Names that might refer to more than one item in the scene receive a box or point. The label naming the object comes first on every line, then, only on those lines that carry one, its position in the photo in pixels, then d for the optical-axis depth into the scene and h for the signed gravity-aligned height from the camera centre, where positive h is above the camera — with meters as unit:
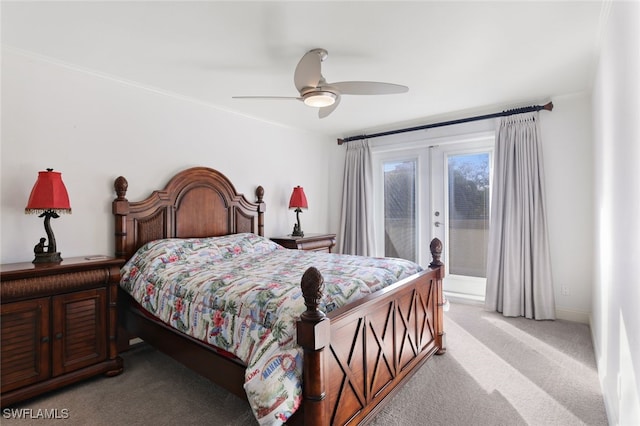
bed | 1.46 -0.68
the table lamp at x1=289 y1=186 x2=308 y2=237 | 4.36 +0.17
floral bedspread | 1.43 -0.48
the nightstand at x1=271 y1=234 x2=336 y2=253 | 3.99 -0.35
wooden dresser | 2.00 -0.73
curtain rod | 3.54 +1.17
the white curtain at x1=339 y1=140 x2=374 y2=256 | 4.88 +0.17
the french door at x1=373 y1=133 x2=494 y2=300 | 4.15 +0.12
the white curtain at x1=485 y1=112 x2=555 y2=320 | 3.49 -0.18
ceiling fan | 2.23 +0.95
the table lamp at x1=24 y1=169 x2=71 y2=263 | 2.24 +0.09
